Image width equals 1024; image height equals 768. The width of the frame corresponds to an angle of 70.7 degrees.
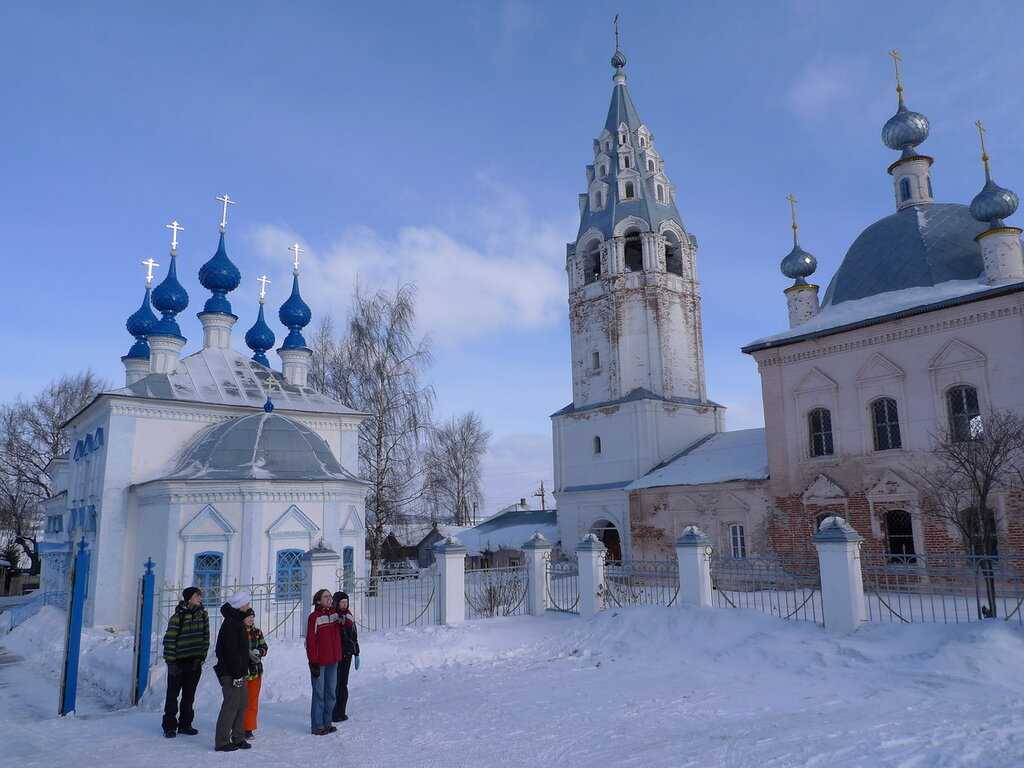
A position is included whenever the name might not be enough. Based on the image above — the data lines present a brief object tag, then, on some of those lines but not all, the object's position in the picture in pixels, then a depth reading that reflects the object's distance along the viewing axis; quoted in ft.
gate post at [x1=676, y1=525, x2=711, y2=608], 33.04
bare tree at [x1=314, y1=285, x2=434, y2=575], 70.74
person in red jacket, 20.30
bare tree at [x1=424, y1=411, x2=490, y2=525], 116.59
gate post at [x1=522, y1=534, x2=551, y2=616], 37.88
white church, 46.44
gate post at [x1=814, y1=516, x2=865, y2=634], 28.25
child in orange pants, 20.11
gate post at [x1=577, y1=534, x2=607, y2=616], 36.40
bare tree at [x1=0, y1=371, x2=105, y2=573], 102.32
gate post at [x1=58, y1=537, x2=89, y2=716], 26.37
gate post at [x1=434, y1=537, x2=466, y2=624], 34.83
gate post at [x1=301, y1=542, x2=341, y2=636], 32.27
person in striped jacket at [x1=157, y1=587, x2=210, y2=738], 20.99
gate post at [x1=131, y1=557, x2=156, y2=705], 27.99
